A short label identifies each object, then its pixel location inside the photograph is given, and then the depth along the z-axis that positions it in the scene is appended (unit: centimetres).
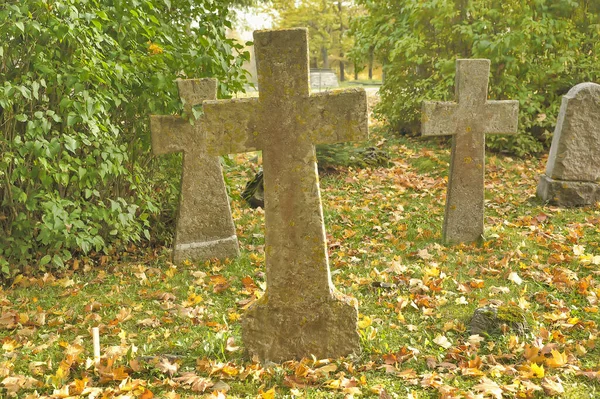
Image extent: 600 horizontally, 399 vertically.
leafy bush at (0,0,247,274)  473
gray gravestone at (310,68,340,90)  1805
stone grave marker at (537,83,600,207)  730
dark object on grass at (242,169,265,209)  802
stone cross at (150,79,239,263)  564
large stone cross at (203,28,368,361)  345
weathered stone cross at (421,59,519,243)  596
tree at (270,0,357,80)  3369
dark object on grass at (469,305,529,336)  385
